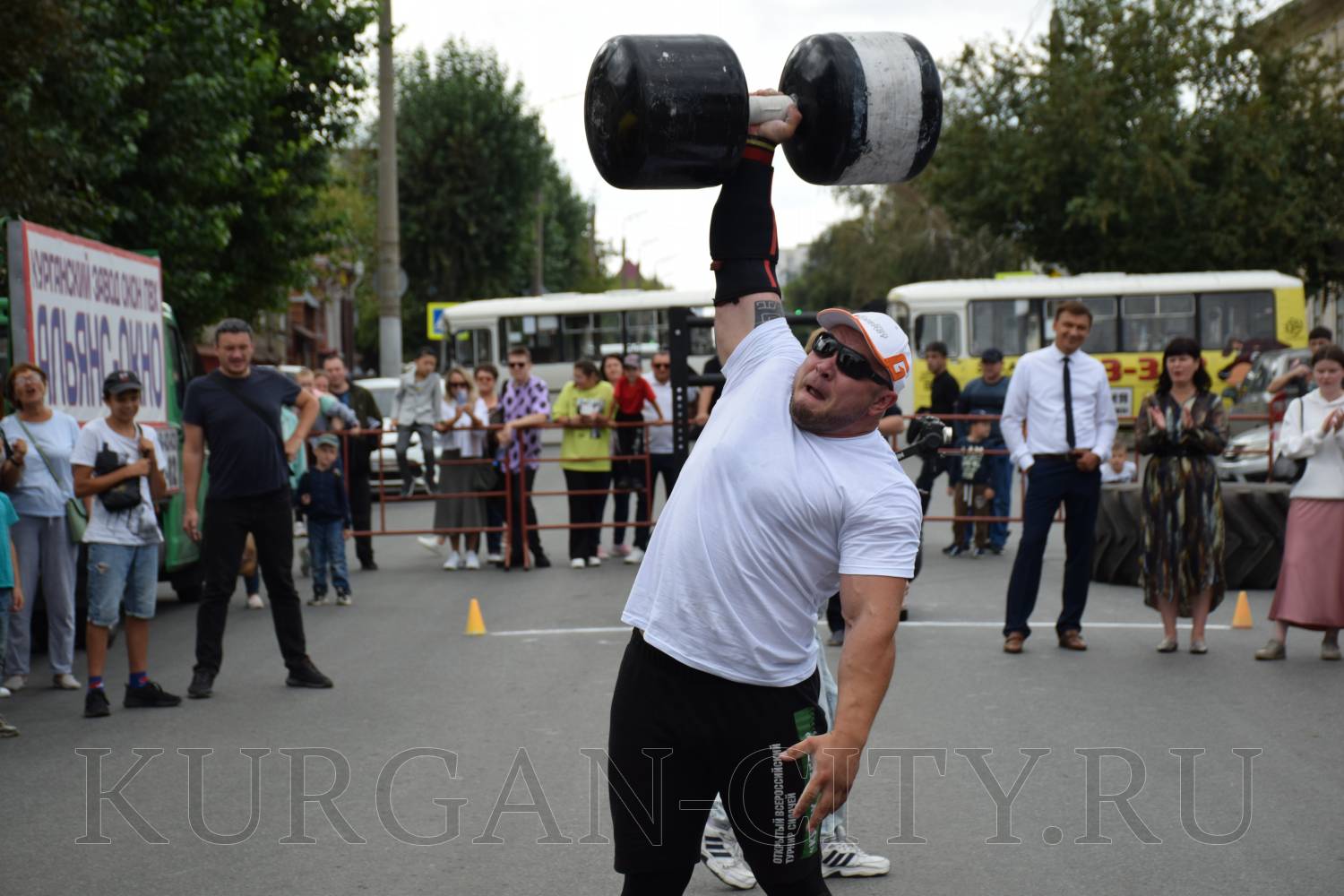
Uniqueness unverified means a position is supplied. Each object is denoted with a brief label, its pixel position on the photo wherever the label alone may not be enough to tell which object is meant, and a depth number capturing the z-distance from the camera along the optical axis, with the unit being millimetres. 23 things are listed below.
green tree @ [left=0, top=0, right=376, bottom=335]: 12953
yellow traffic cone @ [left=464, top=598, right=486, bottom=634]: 10992
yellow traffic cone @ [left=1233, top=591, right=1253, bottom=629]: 10781
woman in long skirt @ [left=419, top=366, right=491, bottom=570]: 15273
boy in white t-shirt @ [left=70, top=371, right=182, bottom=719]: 8367
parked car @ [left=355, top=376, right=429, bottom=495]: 21500
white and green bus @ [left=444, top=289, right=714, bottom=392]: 36219
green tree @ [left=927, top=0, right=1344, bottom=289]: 36031
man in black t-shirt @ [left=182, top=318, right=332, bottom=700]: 8680
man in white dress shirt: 9430
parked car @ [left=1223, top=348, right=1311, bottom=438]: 23531
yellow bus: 31828
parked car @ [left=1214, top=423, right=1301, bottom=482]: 17531
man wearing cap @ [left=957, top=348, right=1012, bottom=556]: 15961
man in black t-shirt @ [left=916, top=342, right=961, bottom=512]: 17109
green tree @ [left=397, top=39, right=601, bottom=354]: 46312
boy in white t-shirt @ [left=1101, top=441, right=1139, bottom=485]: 11914
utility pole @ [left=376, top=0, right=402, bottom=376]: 26281
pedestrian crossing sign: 35344
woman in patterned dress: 9602
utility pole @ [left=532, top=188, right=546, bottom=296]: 49000
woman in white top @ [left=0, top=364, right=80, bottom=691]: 9008
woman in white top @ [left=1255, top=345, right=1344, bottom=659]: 9312
